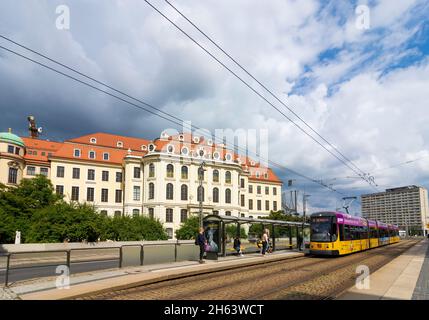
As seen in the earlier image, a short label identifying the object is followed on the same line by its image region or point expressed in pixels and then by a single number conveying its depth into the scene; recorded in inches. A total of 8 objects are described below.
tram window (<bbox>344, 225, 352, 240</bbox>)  1018.8
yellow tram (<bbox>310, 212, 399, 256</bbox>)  964.6
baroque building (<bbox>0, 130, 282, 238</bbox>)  2281.0
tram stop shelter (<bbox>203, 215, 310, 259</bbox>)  811.4
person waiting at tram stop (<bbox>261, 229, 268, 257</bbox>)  917.4
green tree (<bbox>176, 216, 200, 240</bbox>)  1683.1
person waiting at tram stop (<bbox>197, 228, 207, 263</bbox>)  705.6
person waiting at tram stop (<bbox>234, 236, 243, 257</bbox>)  888.3
